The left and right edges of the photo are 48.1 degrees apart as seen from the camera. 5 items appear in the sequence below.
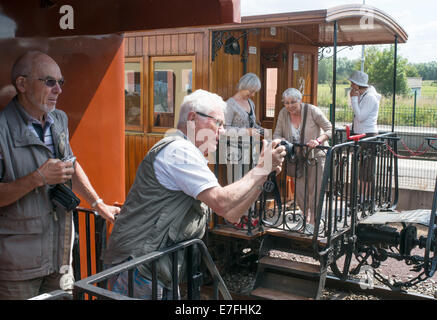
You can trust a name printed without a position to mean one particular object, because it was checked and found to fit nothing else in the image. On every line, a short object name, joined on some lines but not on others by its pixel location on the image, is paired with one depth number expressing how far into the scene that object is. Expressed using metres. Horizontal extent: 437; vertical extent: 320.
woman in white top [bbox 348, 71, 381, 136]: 6.98
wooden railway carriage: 5.46
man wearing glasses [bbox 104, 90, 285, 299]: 2.46
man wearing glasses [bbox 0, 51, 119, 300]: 2.77
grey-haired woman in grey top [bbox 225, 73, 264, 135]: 6.32
